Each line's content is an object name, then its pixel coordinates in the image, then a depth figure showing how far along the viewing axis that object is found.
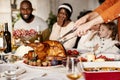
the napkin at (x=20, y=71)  1.39
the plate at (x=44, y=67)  1.55
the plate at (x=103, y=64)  1.29
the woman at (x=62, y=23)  2.65
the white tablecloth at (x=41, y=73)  1.35
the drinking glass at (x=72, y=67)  1.44
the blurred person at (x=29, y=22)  2.72
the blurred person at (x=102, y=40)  2.36
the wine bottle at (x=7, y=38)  2.29
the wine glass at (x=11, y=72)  1.31
